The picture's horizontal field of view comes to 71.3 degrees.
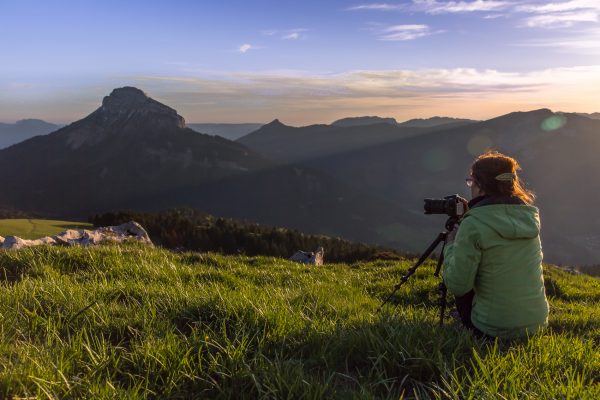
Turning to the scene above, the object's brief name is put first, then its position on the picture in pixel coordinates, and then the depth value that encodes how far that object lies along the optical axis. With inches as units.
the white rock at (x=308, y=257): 750.0
